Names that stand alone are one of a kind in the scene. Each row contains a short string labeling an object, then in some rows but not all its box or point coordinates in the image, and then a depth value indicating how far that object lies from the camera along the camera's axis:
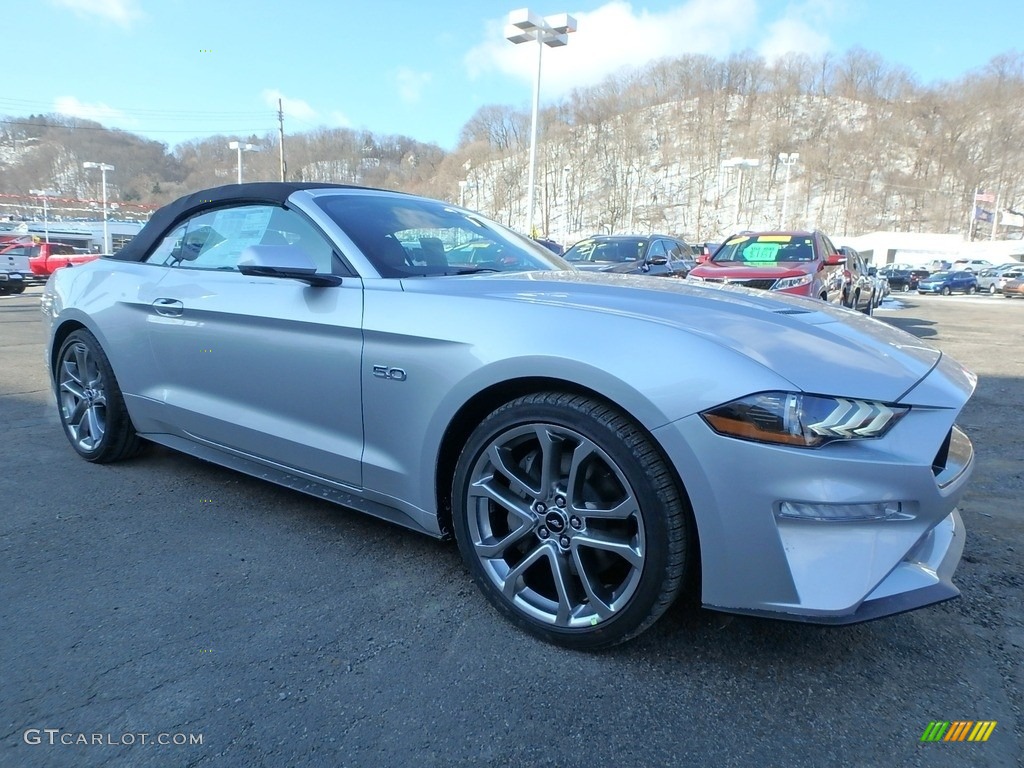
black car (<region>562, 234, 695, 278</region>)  10.80
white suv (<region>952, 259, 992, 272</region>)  46.16
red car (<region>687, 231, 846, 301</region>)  8.27
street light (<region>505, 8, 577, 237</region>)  16.91
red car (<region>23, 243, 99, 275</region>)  25.44
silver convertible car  1.69
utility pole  45.66
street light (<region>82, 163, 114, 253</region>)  48.01
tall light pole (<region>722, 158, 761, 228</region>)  41.15
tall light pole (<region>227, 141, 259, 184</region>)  35.57
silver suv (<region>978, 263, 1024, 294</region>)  34.47
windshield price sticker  9.68
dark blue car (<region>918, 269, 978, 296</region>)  36.38
